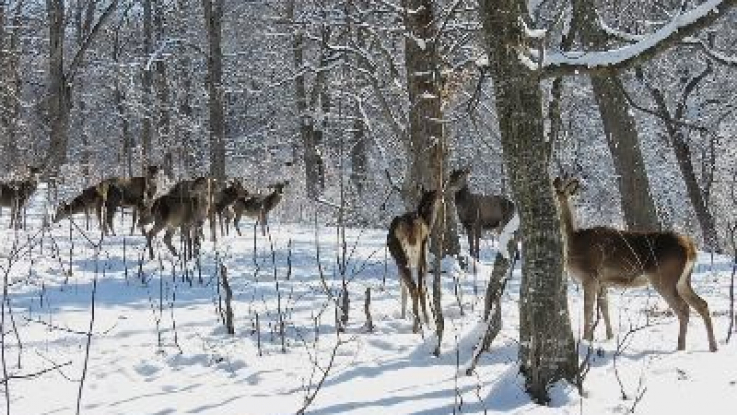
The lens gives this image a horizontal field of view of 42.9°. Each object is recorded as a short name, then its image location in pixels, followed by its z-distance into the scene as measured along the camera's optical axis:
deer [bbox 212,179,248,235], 18.41
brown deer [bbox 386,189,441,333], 9.61
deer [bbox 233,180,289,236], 19.55
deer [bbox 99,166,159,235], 16.92
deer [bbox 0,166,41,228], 17.33
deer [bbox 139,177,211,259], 13.33
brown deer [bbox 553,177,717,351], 8.88
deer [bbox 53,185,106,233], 17.45
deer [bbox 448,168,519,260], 17.30
